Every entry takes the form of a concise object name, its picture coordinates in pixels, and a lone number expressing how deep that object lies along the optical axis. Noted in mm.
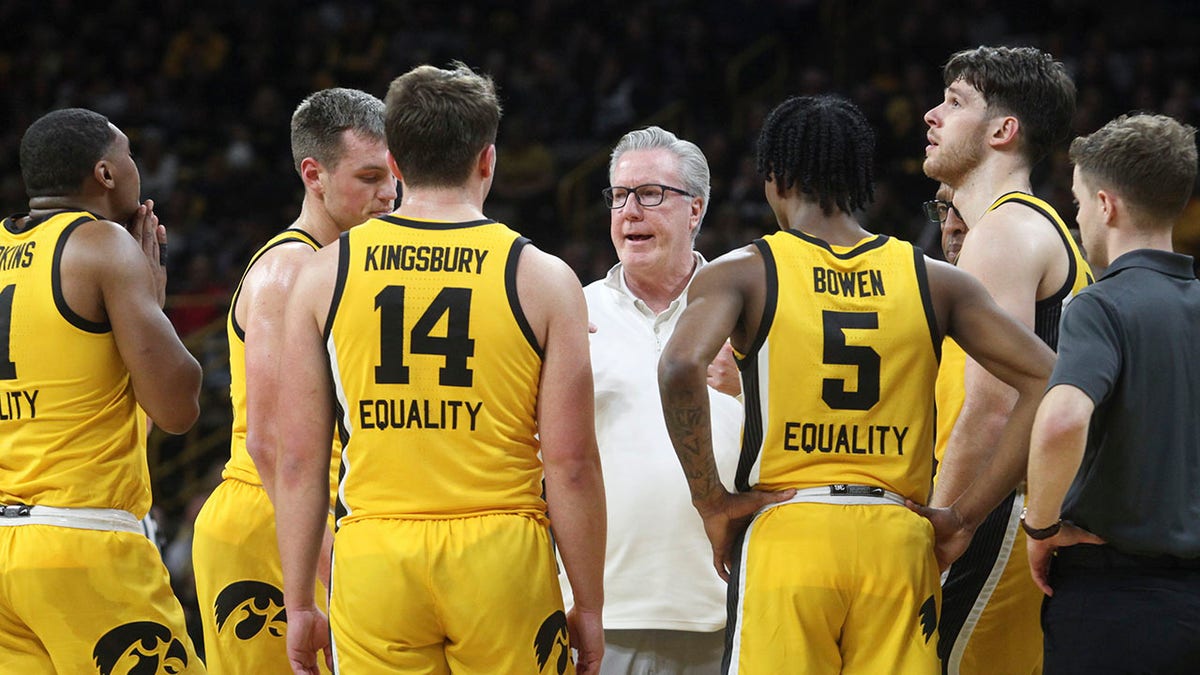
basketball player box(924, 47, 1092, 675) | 8187
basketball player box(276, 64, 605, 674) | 6770
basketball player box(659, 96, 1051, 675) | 6965
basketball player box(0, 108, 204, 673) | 8047
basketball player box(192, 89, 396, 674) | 8680
